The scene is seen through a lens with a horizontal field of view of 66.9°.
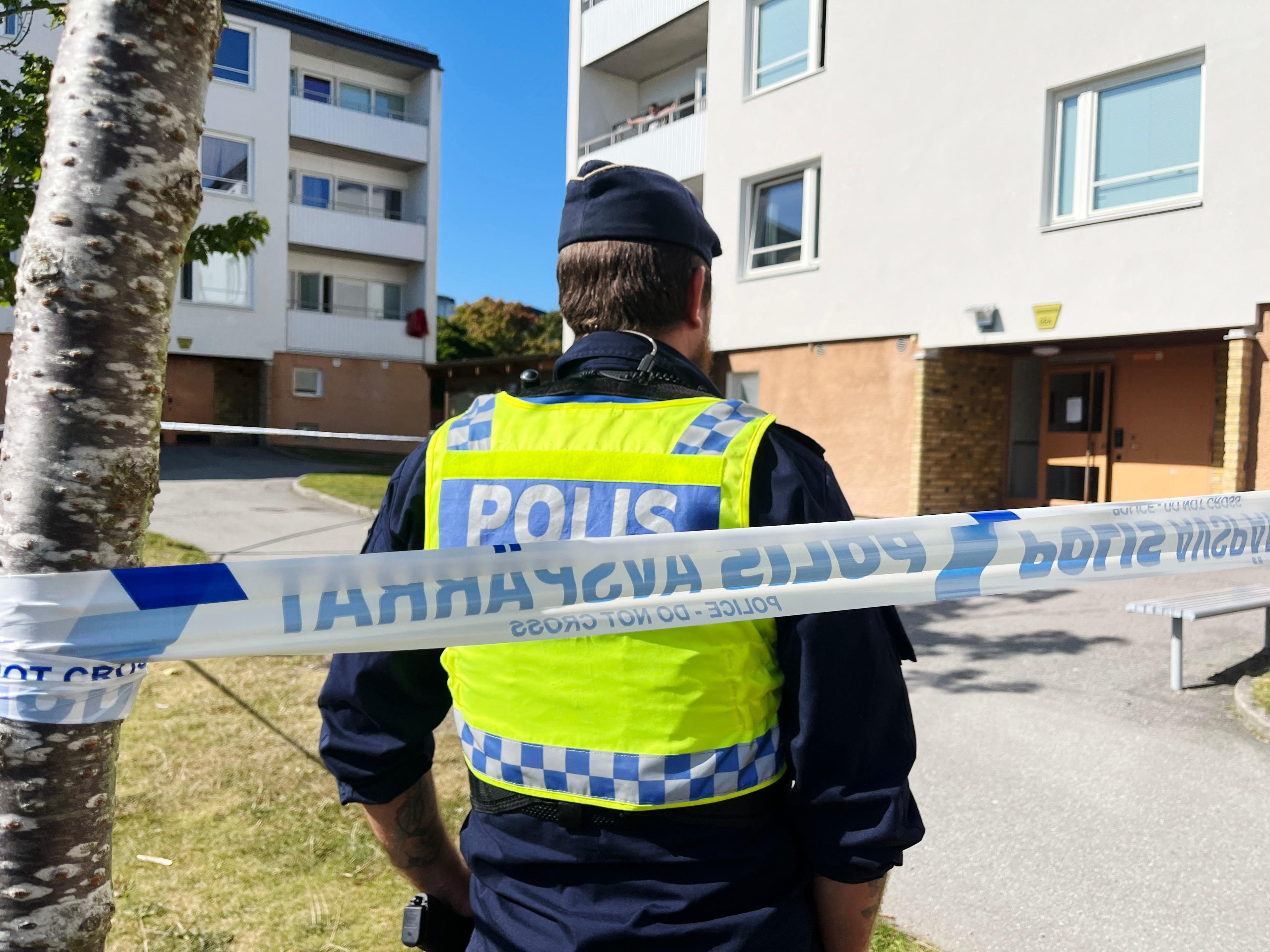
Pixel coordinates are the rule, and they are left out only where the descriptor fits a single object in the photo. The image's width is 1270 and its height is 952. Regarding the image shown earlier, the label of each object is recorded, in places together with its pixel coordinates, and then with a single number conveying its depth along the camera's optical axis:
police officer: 1.33
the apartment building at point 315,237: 26.73
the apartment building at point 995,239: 9.83
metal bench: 5.66
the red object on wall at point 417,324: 29.97
